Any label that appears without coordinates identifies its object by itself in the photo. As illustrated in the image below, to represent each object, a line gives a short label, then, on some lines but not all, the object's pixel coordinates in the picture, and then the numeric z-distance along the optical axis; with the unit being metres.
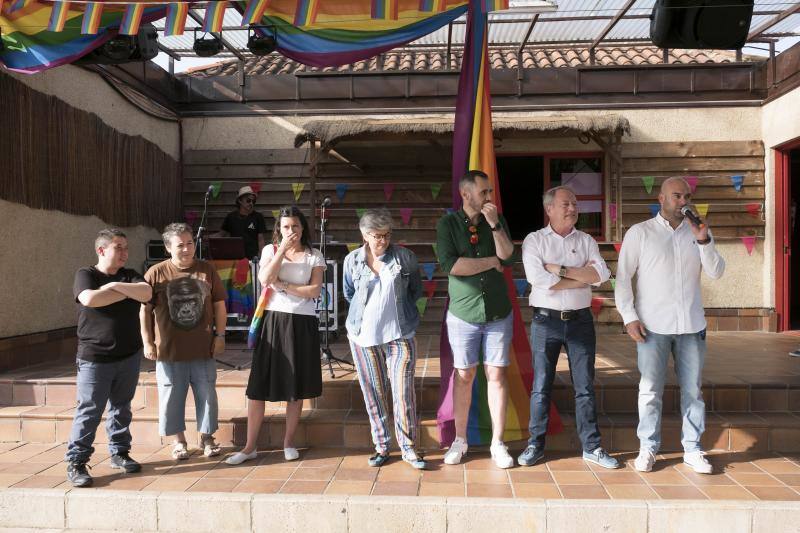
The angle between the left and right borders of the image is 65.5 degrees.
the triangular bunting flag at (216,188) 8.45
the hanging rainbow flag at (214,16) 4.45
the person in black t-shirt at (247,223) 7.38
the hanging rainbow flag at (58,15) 4.38
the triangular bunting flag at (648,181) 8.05
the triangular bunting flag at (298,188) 8.48
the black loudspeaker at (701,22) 4.25
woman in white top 4.00
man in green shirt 3.85
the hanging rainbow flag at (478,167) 4.23
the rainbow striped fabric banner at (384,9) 4.45
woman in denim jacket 3.86
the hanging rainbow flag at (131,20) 4.45
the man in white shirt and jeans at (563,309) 3.86
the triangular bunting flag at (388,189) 8.58
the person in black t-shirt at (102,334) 3.72
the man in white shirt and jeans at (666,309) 3.79
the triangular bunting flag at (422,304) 8.17
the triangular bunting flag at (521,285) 7.94
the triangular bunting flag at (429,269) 8.20
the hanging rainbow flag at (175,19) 4.44
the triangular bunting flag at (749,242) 7.98
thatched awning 7.07
